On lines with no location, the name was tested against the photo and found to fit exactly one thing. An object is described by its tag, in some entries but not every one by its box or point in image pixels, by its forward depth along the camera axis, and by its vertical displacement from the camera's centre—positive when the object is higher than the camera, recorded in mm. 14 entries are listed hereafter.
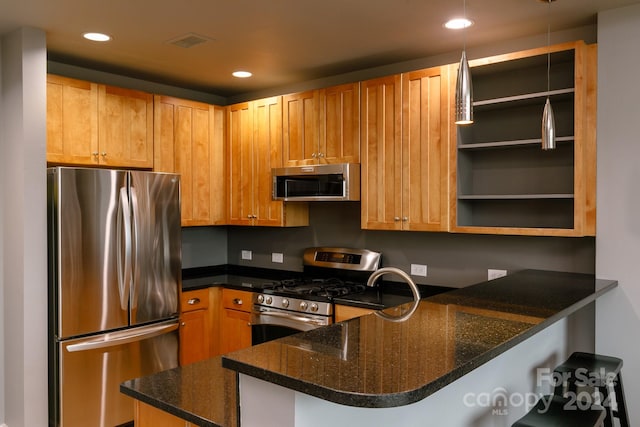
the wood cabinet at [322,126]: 3691 +609
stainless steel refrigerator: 3102 -537
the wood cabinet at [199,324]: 3947 -957
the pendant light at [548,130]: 2191 +324
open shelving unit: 2793 +339
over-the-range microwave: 3632 +173
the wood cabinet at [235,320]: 3986 -931
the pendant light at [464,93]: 1934 +433
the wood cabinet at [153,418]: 1763 -764
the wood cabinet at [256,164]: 4172 +354
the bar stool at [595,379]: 2281 -815
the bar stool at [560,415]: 1916 -837
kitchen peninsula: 1263 -450
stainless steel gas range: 3504 -632
